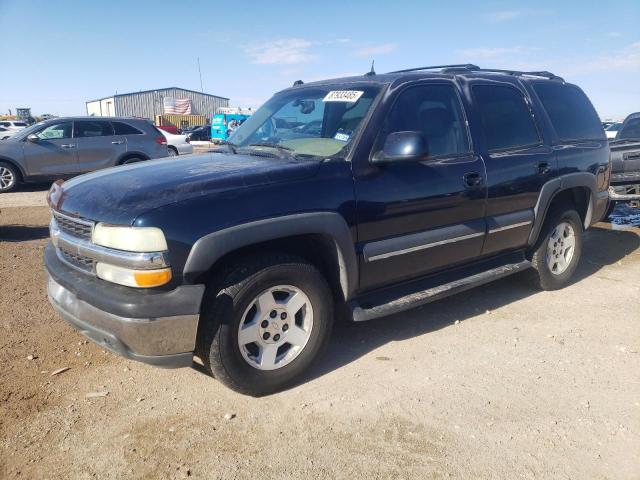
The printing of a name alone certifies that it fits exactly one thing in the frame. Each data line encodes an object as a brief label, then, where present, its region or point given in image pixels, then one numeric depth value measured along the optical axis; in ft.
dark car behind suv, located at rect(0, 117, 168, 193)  36.40
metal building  183.93
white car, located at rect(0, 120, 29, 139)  102.68
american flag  183.26
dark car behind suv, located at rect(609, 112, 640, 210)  24.64
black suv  8.82
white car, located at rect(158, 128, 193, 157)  48.80
